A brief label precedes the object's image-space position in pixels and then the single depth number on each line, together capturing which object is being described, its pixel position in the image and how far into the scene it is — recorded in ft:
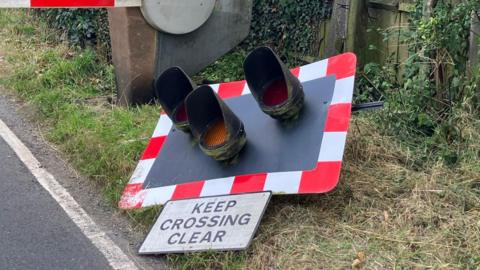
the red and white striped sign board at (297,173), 12.92
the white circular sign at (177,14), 19.58
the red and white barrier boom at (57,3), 17.33
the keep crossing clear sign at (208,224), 12.47
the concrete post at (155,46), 19.97
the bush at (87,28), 26.48
